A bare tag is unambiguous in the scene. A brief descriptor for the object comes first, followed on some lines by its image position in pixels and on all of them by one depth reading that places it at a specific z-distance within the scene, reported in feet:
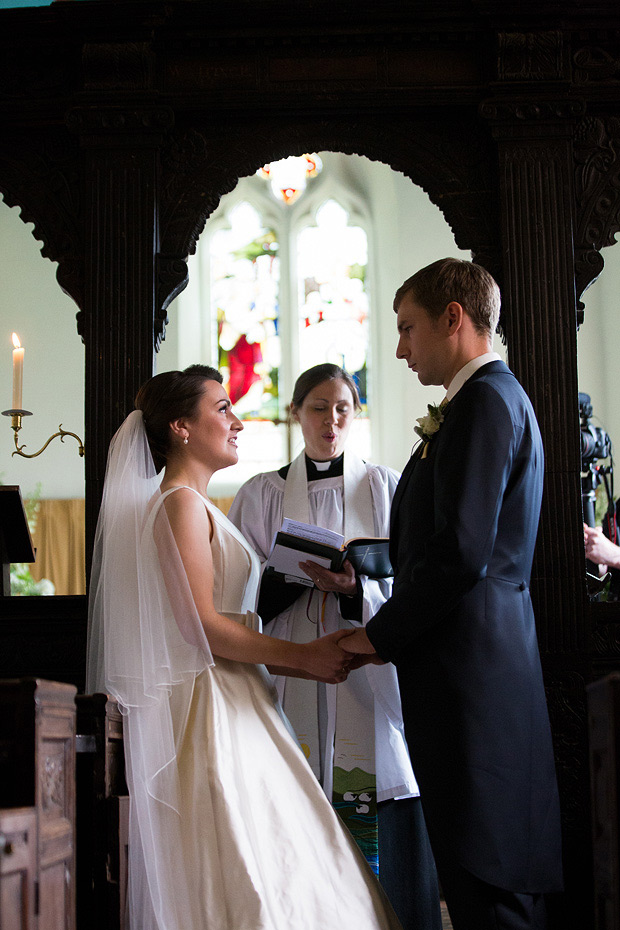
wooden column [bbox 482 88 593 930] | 12.35
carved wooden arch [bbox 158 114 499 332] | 13.62
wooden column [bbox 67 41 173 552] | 13.07
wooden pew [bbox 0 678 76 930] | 6.62
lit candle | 14.52
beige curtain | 35.47
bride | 8.91
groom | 8.68
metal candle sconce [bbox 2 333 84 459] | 14.26
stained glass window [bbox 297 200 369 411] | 40.27
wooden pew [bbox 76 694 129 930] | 8.59
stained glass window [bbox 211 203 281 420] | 39.65
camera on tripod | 15.79
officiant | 12.25
